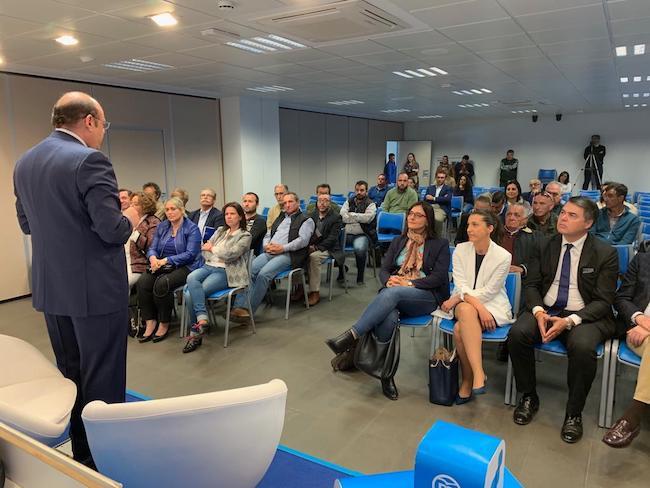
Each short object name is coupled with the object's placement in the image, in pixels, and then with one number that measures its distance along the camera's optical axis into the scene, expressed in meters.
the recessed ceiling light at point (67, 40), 4.14
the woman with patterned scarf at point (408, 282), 3.11
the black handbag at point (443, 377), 2.91
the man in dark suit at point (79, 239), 1.81
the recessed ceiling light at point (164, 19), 3.52
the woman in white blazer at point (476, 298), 2.88
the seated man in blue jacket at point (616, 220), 4.31
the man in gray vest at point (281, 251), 4.48
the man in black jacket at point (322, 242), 5.07
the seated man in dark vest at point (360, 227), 5.85
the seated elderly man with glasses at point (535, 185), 6.06
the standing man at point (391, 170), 13.08
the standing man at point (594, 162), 12.59
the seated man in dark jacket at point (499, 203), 4.75
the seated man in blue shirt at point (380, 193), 7.52
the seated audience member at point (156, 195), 4.95
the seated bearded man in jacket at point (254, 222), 4.80
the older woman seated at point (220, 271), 4.00
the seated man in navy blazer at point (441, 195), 7.30
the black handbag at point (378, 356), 3.07
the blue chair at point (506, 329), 2.87
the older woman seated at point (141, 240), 4.38
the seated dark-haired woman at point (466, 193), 8.34
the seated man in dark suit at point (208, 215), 4.96
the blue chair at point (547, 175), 13.38
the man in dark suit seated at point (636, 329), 2.42
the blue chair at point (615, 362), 2.54
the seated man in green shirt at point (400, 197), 6.48
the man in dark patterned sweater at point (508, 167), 13.65
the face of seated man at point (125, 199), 4.25
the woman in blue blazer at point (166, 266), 4.11
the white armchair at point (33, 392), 1.54
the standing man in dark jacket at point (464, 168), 13.47
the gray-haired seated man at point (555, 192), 4.58
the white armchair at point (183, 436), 1.24
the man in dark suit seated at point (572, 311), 2.61
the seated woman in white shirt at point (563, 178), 9.48
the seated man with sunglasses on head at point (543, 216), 3.98
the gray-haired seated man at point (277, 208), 5.62
